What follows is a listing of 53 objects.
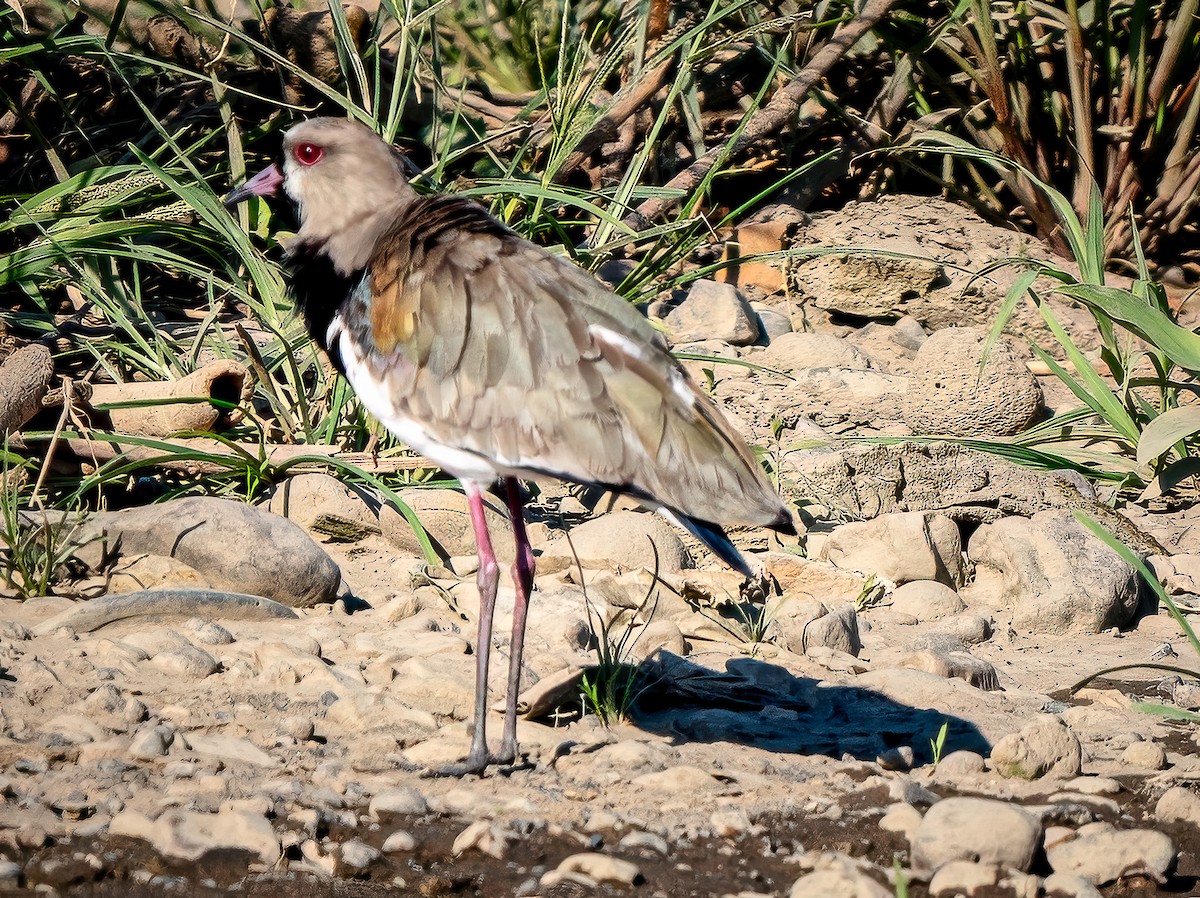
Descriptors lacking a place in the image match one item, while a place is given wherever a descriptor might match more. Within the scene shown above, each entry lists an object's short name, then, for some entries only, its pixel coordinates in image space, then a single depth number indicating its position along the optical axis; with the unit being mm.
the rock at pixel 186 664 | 7602
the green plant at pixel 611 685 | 7566
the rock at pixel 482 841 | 6004
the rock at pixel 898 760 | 7262
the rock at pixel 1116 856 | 5852
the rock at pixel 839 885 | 5504
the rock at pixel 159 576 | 8727
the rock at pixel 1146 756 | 7191
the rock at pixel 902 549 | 10141
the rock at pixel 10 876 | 5387
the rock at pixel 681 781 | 6773
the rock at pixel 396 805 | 6344
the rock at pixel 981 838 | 5891
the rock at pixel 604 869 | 5762
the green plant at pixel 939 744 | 7007
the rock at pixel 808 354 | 13117
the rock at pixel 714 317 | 13328
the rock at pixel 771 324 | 13820
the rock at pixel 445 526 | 10125
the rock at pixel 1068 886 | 5715
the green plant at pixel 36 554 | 8406
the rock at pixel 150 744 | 6613
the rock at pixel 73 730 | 6687
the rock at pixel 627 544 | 9836
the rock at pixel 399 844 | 6000
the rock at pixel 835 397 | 12102
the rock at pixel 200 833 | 5770
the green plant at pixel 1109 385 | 10078
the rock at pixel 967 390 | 12094
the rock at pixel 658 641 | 8562
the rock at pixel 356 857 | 5777
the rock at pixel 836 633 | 8937
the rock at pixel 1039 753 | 7012
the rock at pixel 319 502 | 10156
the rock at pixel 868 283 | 14156
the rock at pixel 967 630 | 9516
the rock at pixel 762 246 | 14734
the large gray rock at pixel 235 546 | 8695
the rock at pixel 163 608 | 7941
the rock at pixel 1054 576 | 9727
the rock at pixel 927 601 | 9852
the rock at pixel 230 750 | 6723
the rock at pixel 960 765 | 7102
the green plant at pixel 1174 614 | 6531
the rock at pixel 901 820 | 6301
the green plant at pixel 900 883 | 5098
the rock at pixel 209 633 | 8000
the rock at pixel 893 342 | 13680
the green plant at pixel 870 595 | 9781
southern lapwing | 7012
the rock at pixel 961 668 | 8562
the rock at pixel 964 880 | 5730
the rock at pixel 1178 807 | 6488
